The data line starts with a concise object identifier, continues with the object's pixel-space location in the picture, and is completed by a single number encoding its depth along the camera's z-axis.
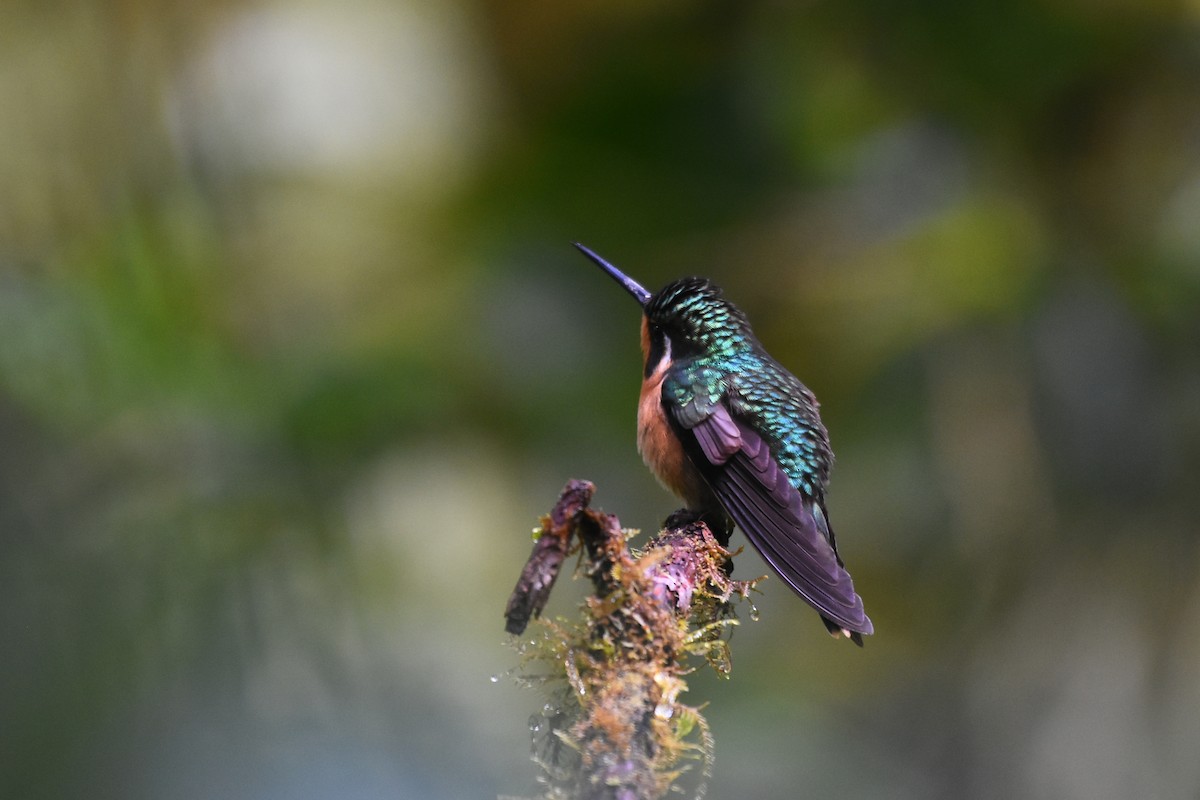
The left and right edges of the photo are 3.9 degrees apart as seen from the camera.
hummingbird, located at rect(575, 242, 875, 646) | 3.12
